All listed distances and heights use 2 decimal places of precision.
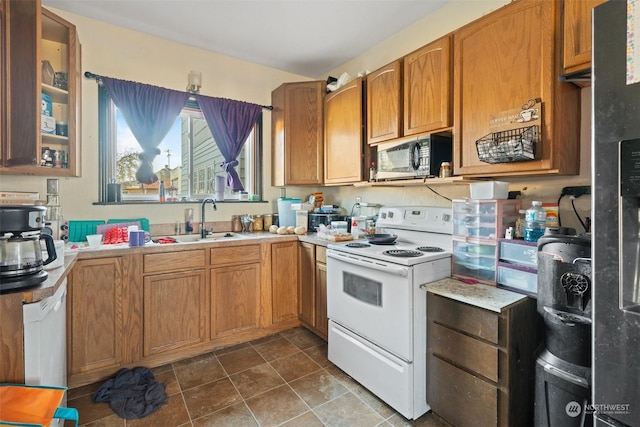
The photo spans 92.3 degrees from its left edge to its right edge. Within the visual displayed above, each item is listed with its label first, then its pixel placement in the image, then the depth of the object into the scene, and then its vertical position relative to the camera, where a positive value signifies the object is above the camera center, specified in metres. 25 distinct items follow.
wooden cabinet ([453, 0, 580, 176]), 1.49 +0.68
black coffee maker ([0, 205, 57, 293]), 1.18 -0.15
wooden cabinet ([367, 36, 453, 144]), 1.98 +0.84
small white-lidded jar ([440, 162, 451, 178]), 2.01 +0.27
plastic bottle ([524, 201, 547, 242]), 1.59 -0.06
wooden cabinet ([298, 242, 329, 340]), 2.62 -0.69
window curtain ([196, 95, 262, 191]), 3.01 +0.88
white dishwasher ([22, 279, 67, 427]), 1.15 -0.53
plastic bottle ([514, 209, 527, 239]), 1.68 -0.09
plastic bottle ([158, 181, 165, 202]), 2.87 +0.17
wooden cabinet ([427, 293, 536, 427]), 1.40 -0.74
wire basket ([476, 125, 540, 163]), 1.51 +0.34
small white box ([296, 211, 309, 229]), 3.12 -0.08
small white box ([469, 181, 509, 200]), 1.73 +0.12
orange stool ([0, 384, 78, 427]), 0.93 -0.61
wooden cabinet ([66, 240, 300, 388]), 2.05 -0.71
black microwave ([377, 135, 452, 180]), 2.09 +0.39
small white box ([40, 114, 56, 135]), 2.10 +0.60
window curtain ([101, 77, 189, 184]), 2.56 +0.87
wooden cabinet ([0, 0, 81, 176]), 1.76 +0.72
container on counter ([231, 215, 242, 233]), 3.18 -0.13
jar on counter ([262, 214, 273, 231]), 3.31 -0.12
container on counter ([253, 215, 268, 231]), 3.25 -0.12
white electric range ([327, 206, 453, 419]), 1.73 -0.59
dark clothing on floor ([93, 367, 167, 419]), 1.81 -1.16
